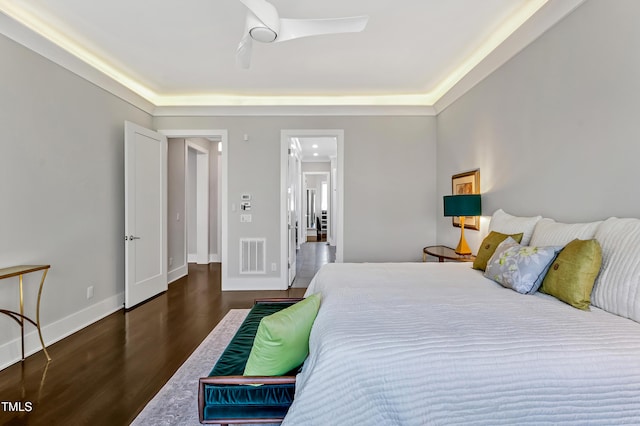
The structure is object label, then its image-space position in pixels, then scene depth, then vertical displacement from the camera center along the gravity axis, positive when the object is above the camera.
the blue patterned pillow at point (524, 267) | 1.73 -0.34
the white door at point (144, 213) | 3.65 -0.03
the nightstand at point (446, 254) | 3.15 -0.50
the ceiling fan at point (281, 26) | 1.91 +1.24
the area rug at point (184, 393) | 1.74 -1.19
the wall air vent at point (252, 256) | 4.51 -0.68
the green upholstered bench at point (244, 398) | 1.32 -0.84
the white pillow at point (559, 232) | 1.74 -0.14
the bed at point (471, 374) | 1.06 -0.59
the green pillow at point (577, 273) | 1.50 -0.32
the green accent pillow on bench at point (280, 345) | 1.32 -0.60
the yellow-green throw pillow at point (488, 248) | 2.29 -0.30
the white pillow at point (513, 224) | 2.21 -0.12
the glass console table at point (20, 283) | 2.22 -0.58
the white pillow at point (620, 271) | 1.36 -0.29
